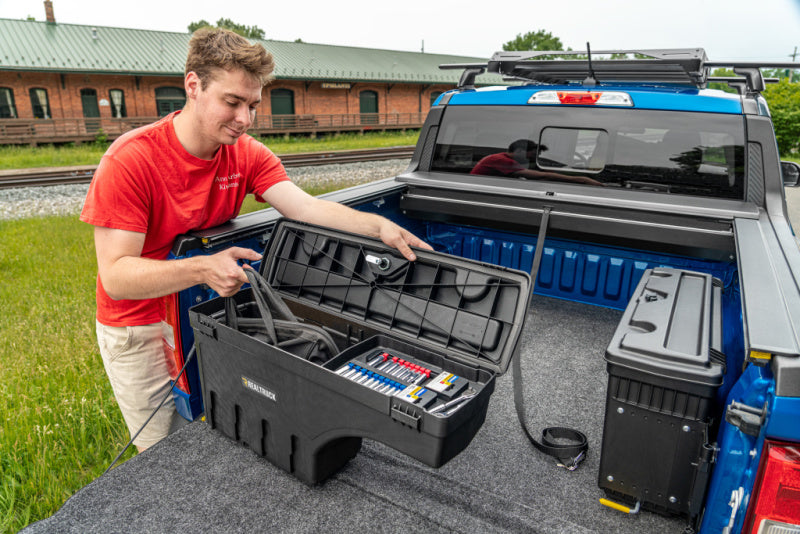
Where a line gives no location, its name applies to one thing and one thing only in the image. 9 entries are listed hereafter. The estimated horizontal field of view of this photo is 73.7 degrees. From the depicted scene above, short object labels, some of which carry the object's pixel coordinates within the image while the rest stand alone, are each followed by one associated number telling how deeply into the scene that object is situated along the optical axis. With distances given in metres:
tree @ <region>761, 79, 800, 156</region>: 19.48
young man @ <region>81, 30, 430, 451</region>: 2.04
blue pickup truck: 1.32
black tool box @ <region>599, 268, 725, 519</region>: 1.58
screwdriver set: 1.64
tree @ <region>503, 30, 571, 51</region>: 54.10
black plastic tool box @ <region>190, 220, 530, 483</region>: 1.59
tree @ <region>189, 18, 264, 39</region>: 52.94
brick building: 23.91
